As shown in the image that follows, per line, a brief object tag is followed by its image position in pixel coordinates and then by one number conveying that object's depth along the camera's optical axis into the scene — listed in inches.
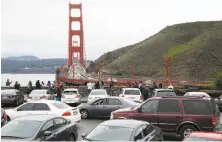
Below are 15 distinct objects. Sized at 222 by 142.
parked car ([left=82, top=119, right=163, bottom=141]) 359.3
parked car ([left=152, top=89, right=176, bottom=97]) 845.3
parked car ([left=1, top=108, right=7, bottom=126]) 551.9
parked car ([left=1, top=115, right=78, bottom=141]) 384.2
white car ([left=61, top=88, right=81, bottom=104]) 945.5
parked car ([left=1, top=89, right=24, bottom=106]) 946.1
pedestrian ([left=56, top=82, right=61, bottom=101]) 958.4
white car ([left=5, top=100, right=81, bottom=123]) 592.1
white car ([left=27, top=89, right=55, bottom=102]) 958.4
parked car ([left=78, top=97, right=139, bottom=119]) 689.6
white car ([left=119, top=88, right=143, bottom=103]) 922.1
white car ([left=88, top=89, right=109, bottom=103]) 924.0
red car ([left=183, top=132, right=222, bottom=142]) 340.5
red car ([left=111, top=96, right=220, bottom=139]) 492.7
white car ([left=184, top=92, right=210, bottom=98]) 843.9
